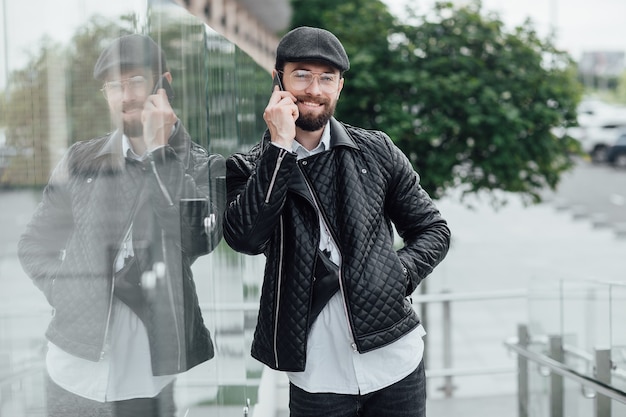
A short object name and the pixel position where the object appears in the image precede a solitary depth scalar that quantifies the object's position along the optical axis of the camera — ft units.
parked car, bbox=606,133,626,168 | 92.84
